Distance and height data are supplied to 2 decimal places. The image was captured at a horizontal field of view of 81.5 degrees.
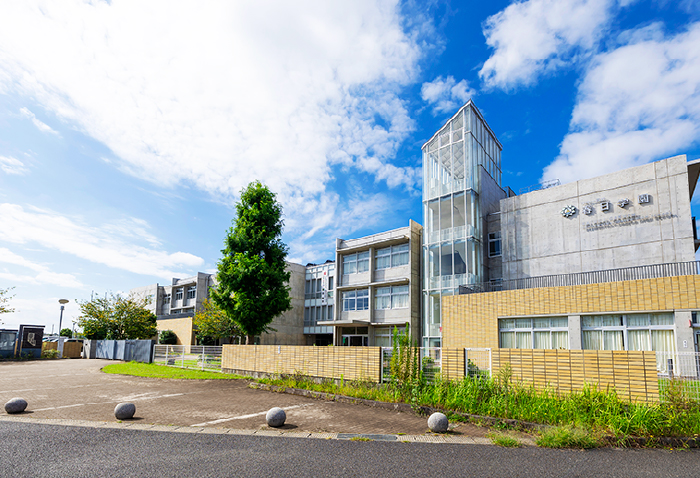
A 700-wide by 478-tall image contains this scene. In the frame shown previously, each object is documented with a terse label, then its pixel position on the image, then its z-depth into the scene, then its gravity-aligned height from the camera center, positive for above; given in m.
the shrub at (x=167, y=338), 38.66 -2.55
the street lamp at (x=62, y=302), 42.23 +0.71
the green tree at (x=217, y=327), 32.28 -1.18
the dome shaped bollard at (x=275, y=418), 8.12 -2.08
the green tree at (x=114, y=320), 35.84 -0.88
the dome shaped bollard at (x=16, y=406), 8.99 -2.15
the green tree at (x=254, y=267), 23.81 +2.66
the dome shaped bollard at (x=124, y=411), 8.51 -2.10
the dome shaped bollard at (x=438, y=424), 7.85 -2.06
